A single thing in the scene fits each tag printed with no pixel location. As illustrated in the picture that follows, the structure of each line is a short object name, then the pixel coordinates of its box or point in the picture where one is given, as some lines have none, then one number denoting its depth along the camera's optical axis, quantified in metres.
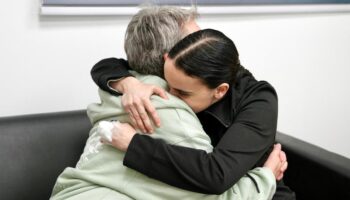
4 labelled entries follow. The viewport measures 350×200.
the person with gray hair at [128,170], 1.95
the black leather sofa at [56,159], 2.33
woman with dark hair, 1.92
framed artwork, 2.50
